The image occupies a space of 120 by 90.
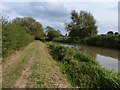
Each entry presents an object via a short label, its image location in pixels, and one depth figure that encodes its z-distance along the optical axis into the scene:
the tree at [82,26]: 27.93
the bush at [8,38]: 5.11
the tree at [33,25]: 26.71
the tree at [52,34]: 39.04
